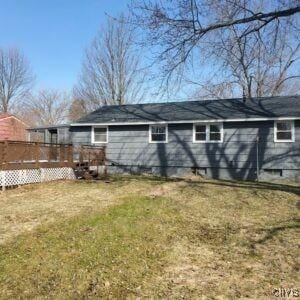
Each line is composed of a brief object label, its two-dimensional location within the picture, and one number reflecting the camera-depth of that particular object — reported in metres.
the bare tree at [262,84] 20.12
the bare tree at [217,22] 7.40
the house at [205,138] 12.04
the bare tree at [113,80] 24.35
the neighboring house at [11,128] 26.95
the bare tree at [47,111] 39.07
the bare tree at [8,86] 37.61
